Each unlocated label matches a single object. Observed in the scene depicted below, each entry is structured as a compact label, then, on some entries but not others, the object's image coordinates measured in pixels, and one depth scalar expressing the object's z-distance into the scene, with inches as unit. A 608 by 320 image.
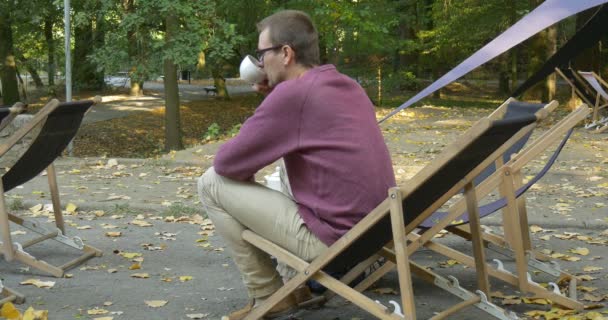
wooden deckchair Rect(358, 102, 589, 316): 160.1
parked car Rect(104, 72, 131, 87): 628.6
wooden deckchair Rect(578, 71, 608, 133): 506.6
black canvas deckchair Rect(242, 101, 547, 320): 124.5
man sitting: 136.7
